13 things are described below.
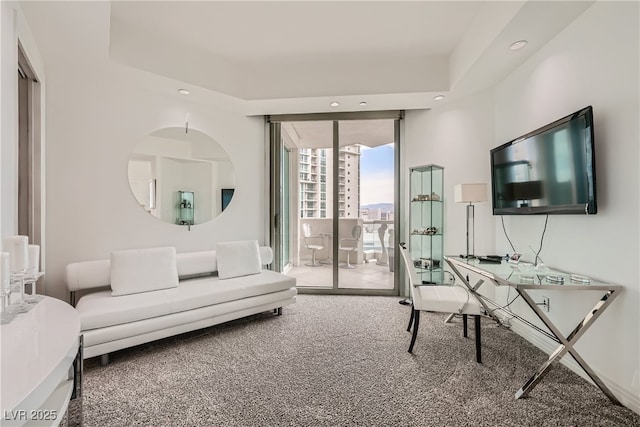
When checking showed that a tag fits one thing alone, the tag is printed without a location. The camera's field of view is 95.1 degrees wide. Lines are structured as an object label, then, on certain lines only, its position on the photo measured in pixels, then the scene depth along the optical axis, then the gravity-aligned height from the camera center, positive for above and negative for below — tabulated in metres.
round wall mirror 3.33 +0.49
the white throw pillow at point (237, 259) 3.37 -0.52
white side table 0.67 -0.39
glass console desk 1.80 -0.54
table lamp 3.05 +0.21
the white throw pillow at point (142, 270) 2.71 -0.53
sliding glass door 4.31 +0.24
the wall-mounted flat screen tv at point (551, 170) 1.88 +0.33
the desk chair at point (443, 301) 2.36 -0.74
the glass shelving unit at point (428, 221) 3.81 -0.10
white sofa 2.29 -0.73
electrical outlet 2.46 -0.77
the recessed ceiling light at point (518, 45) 2.38 +1.39
